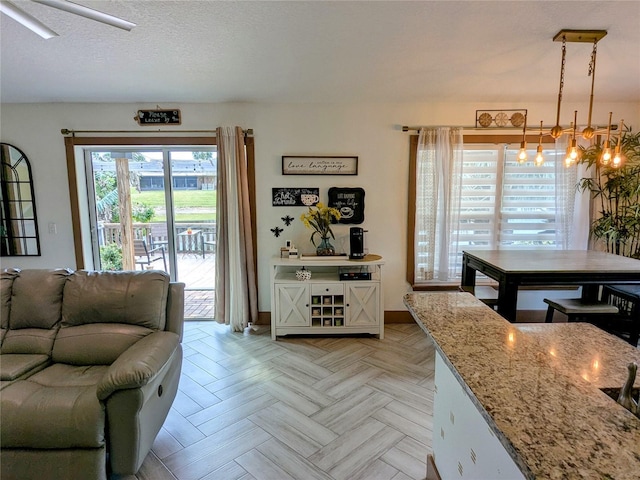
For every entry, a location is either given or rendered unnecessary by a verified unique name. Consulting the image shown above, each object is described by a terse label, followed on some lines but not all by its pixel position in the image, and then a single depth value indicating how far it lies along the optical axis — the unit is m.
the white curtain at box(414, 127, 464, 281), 3.63
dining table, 2.52
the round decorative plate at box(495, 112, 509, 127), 3.65
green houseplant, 3.49
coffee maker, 3.53
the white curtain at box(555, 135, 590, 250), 3.64
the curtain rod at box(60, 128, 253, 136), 3.62
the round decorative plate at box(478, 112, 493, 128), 3.65
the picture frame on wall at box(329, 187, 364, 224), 3.72
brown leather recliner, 1.62
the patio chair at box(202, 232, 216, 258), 4.04
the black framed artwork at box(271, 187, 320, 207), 3.74
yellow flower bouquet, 3.52
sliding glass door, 3.88
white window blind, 3.70
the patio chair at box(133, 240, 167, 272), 4.00
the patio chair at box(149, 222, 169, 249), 3.96
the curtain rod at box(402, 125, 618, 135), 3.64
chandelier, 2.19
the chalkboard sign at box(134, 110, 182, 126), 3.62
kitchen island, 0.66
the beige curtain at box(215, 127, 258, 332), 3.58
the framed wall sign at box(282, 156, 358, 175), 3.70
